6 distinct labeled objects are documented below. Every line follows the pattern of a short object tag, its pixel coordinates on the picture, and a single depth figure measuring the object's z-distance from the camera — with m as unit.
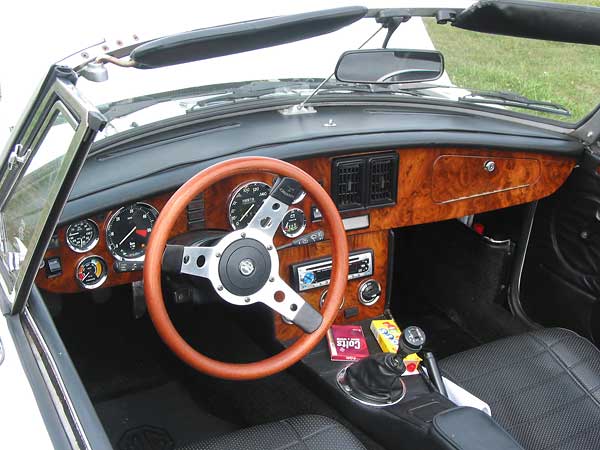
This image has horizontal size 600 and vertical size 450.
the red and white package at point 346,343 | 2.84
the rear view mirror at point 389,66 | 2.48
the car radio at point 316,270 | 2.85
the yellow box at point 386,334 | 2.89
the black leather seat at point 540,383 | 2.37
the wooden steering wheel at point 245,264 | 1.97
